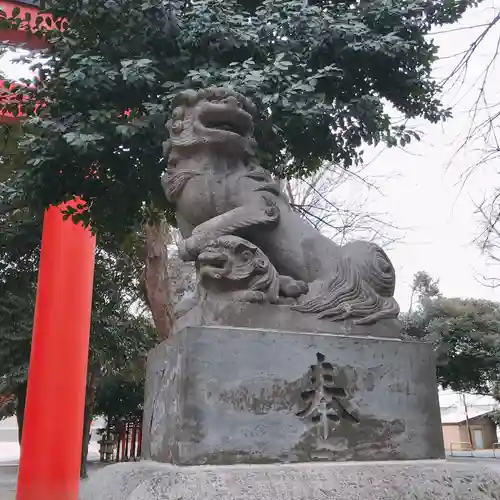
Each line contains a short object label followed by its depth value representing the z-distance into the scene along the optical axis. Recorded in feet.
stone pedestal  7.77
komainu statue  9.04
